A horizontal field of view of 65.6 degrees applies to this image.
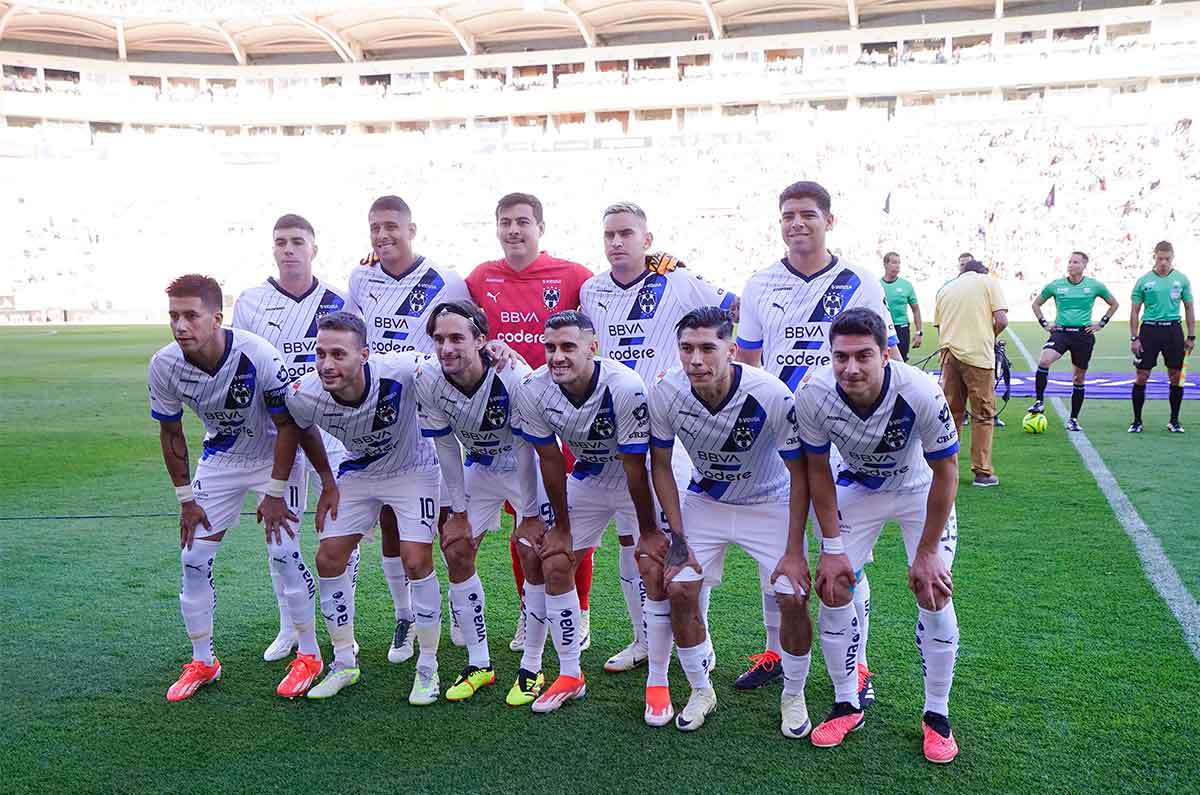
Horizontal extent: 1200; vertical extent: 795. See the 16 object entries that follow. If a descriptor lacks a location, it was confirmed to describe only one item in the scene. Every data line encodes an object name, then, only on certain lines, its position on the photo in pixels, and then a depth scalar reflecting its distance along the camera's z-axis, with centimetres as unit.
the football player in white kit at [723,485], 361
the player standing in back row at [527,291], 468
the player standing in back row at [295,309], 486
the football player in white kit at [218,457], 421
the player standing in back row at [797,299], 424
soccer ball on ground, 1013
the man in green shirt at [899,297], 1250
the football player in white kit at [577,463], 381
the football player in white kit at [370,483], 414
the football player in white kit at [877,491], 341
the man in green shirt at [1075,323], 1012
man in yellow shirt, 778
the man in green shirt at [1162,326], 980
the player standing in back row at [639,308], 453
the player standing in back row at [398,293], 470
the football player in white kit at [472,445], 404
